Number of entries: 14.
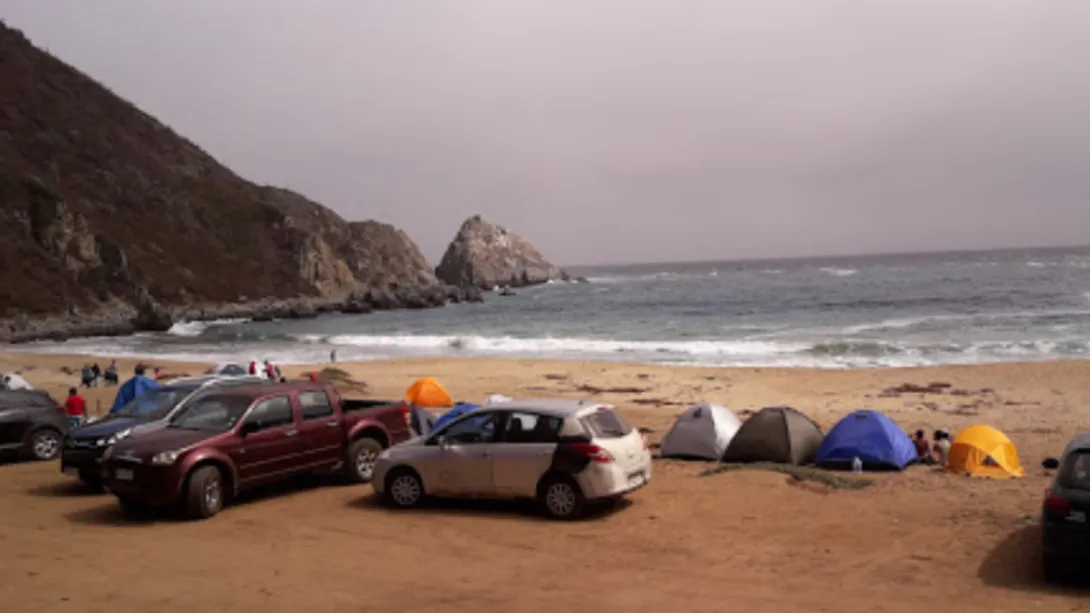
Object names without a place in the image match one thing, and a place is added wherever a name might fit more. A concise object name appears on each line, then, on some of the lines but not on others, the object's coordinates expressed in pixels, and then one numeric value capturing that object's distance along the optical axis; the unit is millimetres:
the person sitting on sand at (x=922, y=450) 15148
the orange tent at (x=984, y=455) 13953
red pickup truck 10570
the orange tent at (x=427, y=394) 22047
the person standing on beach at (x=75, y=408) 17781
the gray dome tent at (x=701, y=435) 15727
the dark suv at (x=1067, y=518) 7516
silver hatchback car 10422
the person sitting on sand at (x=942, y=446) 15016
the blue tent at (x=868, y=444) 14469
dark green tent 14789
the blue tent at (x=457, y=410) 14922
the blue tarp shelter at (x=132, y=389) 20672
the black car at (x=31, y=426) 15438
